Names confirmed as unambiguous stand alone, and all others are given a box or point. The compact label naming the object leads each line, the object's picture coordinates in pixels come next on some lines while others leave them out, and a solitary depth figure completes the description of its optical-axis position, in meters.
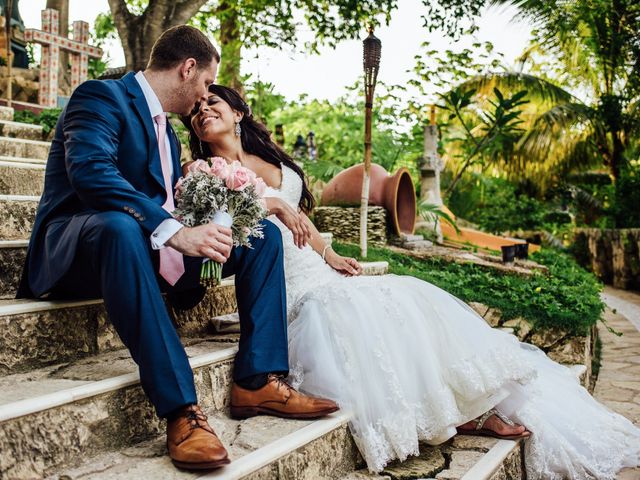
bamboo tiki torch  5.55
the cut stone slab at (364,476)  2.32
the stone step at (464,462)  2.37
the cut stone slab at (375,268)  4.23
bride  2.46
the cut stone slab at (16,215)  3.08
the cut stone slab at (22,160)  4.03
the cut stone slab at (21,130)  5.38
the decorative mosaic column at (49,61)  6.55
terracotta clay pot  7.03
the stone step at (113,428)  1.75
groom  1.90
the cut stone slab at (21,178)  3.62
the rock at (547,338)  4.90
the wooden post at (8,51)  6.43
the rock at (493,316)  5.07
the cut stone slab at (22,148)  4.64
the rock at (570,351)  4.75
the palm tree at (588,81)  13.48
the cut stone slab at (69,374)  1.93
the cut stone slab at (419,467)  2.36
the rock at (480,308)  5.12
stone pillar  8.69
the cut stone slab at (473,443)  2.67
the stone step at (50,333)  2.17
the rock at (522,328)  4.97
